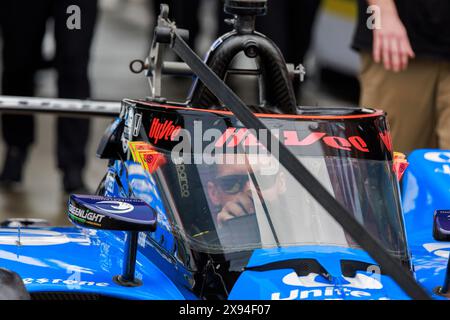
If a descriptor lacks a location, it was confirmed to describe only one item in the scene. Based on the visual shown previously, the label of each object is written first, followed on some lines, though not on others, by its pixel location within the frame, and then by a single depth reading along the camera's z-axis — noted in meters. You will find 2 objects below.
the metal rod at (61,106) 10.14
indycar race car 6.67
